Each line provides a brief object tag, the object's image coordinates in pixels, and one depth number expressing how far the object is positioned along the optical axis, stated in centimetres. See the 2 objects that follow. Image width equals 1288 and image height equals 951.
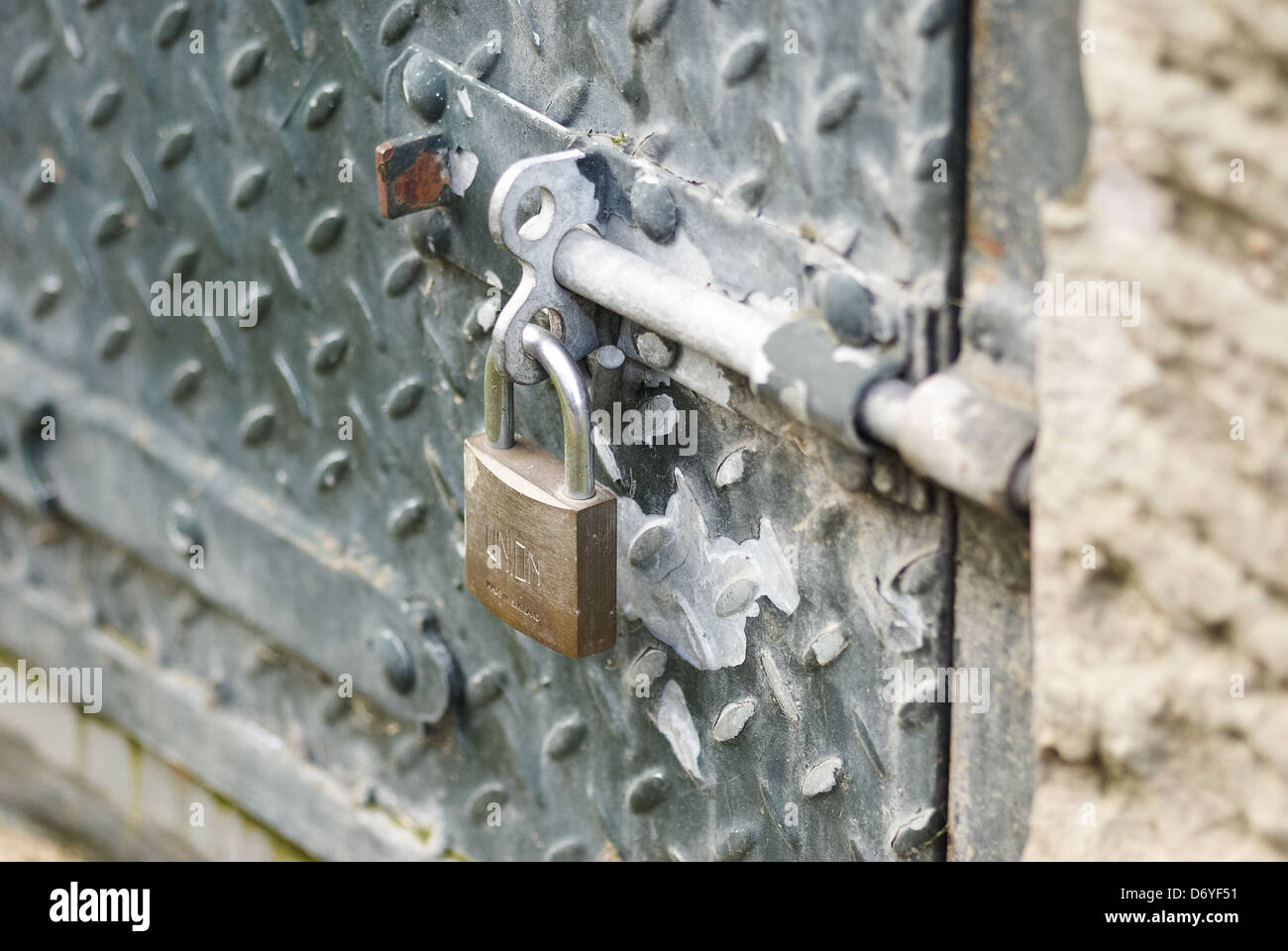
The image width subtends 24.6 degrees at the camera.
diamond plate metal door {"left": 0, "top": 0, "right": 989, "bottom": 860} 65
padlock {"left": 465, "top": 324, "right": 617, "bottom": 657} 68
